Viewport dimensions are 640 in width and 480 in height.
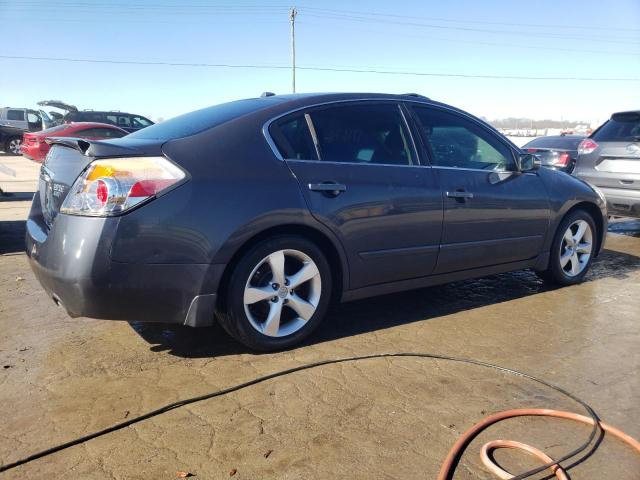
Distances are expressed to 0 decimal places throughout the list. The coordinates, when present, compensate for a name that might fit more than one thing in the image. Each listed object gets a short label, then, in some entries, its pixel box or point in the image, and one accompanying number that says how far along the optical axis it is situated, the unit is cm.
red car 1441
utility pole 3881
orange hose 222
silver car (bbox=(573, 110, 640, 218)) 670
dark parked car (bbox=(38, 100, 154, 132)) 1958
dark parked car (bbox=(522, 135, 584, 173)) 1276
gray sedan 290
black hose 227
